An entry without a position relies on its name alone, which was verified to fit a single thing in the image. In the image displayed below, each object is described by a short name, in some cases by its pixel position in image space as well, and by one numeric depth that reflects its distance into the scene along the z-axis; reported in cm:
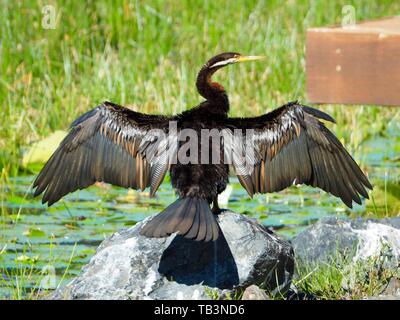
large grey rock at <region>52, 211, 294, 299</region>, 796
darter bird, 826
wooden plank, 1062
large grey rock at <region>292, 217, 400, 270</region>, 892
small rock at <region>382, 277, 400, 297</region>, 810
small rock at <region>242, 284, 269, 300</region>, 759
